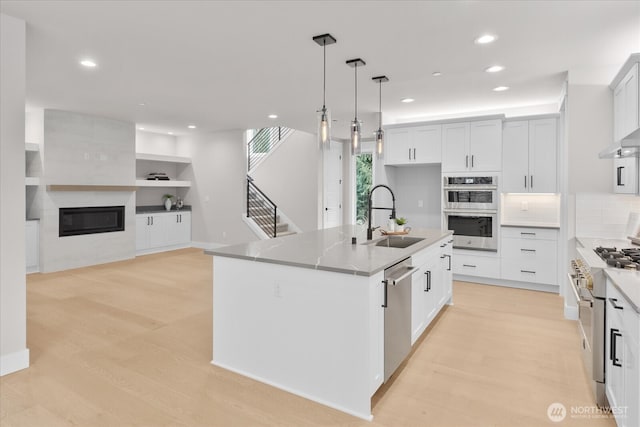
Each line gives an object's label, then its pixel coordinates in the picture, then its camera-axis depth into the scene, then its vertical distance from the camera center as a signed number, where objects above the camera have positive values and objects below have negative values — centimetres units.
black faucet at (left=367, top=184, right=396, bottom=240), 350 -23
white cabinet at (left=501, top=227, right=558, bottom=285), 511 -64
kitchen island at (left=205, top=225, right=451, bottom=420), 228 -72
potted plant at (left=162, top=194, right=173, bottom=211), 876 +21
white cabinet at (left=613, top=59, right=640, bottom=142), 301 +94
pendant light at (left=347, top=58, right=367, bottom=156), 348 +67
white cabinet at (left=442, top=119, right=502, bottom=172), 541 +93
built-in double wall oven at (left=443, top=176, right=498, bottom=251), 545 -2
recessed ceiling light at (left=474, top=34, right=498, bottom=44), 322 +149
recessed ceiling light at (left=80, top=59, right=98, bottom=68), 391 +156
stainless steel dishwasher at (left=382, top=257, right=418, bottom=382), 248 -74
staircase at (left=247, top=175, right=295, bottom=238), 873 -10
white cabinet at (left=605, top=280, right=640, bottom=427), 172 -78
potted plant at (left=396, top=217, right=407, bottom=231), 397 -16
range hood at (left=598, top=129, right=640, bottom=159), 231 +41
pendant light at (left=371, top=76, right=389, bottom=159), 392 +68
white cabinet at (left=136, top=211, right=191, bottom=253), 790 -49
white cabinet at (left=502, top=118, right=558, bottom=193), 515 +74
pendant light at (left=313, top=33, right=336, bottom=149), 296 +63
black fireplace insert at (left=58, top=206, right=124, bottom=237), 651 -20
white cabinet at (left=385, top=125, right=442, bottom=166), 585 +103
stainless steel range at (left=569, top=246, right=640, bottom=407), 235 -64
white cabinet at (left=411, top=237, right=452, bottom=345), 310 -72
